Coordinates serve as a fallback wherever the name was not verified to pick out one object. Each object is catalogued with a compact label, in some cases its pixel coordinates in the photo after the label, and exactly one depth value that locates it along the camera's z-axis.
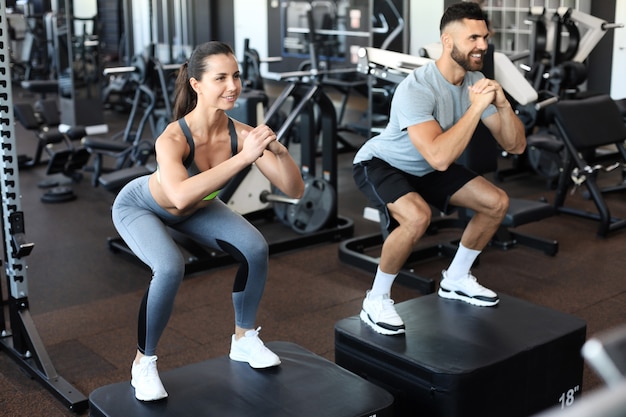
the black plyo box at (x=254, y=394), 2.16
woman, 2.17
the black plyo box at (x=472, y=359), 2.34
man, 2.71
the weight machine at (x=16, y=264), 2.83
